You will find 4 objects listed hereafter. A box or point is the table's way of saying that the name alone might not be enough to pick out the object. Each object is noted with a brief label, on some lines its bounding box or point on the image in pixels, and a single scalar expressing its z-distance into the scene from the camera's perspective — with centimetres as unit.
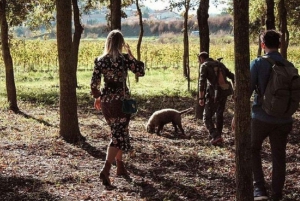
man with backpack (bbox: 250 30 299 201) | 558
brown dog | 1180
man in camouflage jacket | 986
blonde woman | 682
